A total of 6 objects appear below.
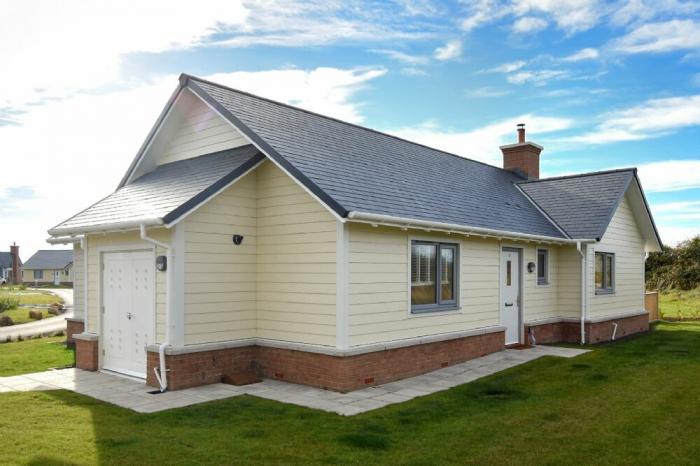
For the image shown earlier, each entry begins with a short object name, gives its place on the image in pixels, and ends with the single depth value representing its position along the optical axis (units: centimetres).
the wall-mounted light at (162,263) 948
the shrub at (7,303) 3337
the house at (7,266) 9045
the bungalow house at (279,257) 941
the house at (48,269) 9069
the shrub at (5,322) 2576
